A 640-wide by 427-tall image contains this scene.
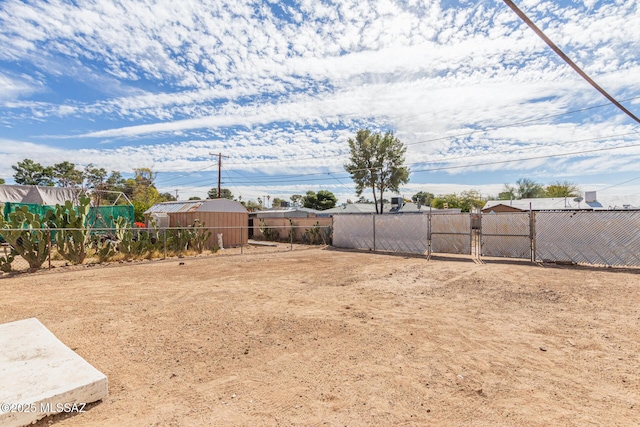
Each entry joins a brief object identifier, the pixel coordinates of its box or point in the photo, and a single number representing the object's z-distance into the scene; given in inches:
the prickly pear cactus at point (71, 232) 480.4
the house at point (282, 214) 1355.8
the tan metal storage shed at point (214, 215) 774.5
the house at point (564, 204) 1341.0
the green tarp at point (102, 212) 682.8
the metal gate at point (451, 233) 597.6
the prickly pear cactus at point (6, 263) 421.4
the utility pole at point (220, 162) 1274.5
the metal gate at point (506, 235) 531.8
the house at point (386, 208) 1729.8
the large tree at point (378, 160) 1451.8
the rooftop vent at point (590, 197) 1395.2
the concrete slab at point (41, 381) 111.1
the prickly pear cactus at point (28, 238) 430.9
